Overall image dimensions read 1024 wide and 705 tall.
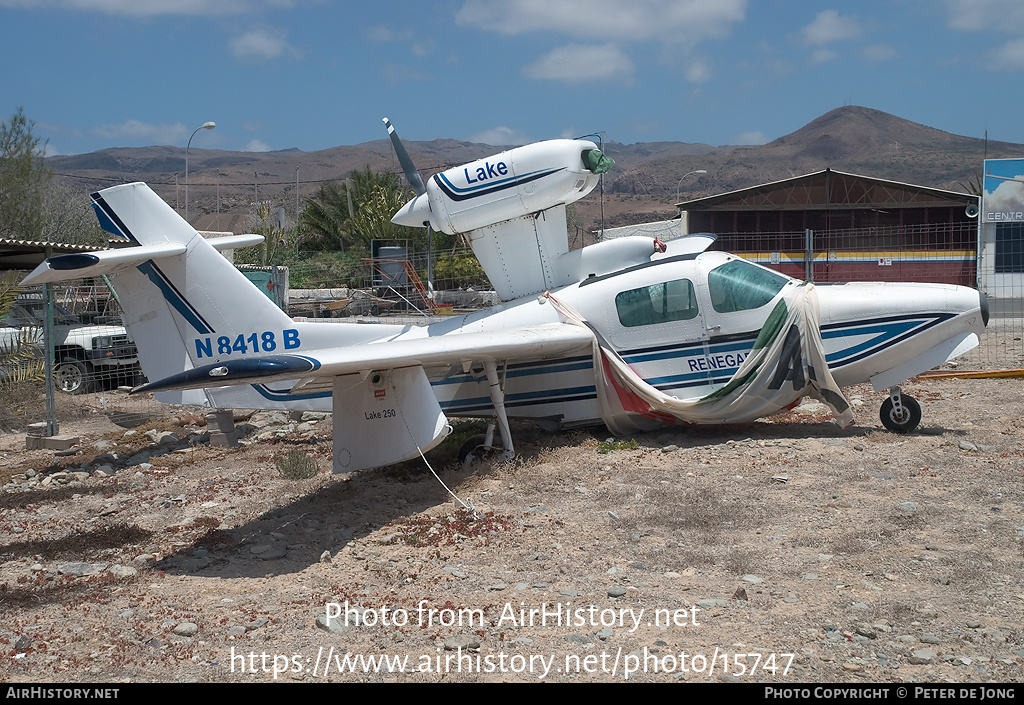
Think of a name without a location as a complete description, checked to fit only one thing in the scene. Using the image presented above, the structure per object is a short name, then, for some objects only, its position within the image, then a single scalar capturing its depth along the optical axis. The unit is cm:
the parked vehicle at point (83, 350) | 1786
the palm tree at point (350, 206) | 4447
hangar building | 3194
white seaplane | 989
